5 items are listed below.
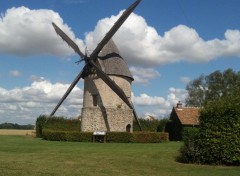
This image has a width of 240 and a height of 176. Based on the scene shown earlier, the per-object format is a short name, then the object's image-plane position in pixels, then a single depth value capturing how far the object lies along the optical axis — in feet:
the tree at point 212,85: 203.41
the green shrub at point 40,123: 148.86
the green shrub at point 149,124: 143.43
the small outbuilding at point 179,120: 138.62
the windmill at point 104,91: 124.98
